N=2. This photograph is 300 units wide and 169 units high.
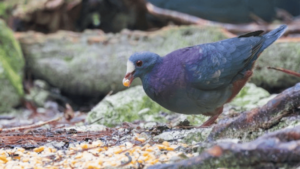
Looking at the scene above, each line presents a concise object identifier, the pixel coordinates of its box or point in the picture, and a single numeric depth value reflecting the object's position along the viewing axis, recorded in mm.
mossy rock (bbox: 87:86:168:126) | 8198
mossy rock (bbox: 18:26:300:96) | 11297
